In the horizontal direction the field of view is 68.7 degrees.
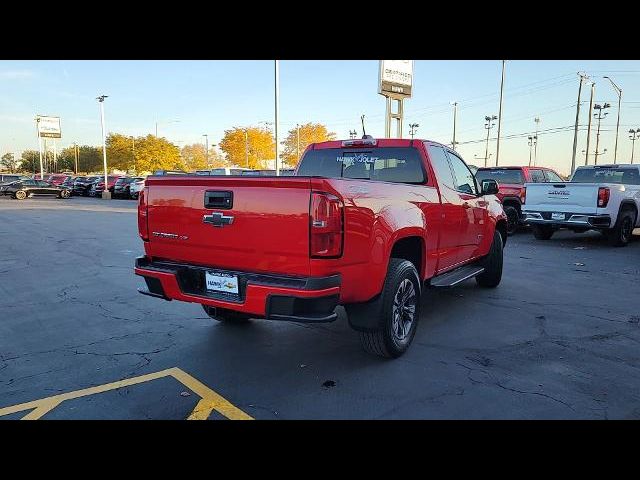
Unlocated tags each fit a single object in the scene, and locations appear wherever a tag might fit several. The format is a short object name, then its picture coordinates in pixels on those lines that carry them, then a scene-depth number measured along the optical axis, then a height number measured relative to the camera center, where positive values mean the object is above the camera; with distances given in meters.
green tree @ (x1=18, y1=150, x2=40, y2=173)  104.06 +2.29
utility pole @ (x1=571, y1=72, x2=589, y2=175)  38.75 +3.50
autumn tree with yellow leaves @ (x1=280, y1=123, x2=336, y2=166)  69.21 +5.84
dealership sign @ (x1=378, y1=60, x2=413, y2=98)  21.77 +4.69
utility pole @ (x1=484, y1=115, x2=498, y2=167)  76.38 +9.66
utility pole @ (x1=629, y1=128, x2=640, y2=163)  92.50 +9.77
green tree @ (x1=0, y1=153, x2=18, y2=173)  121.09 +2.60
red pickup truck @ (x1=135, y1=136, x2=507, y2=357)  3.30 -0.53
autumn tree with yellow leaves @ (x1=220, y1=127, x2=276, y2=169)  70.88 +4.59
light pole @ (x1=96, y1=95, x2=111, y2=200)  35.38 -0.63
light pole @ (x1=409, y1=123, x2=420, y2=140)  85.90 +9.45
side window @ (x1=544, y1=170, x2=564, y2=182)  14.37 +0.14
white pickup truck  10.46 -0.58
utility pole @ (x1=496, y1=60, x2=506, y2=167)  34.41 +5.05
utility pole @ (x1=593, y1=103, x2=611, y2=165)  63.03 +9.29
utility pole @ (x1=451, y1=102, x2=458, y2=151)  59.77 +7.39
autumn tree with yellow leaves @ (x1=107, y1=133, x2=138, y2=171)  70.88 +3.35
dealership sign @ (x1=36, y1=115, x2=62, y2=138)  62.66 +6.16
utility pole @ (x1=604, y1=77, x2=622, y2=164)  43.24 +8.45
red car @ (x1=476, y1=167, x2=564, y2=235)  13.09 -0.14
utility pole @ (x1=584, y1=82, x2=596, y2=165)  42.91 +6.39
